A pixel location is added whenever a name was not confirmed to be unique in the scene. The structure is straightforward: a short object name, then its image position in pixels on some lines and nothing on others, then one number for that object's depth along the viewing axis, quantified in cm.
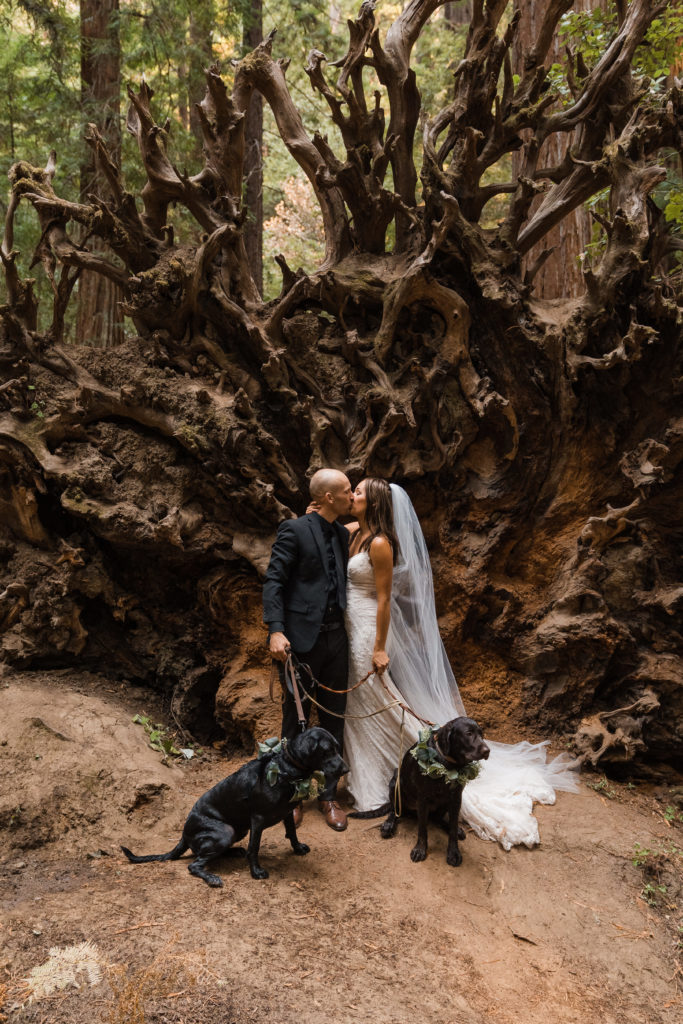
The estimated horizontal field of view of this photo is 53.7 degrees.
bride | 472
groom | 461
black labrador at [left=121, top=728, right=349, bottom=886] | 377
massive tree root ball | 576
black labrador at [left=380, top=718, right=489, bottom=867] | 411
